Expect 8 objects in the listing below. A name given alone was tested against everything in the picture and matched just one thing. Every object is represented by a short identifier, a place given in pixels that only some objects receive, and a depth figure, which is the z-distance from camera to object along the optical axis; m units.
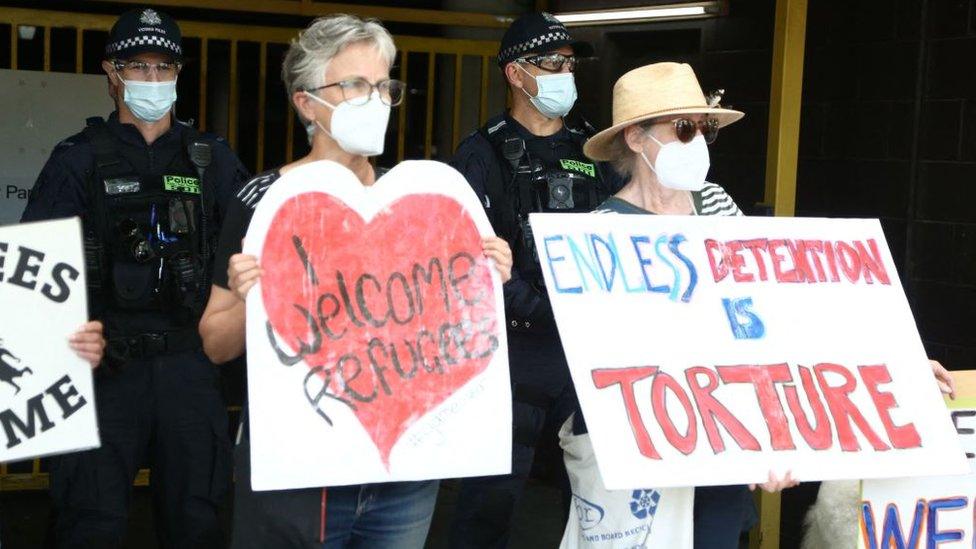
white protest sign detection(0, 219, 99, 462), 3.39
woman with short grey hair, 2.99
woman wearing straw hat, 3.50
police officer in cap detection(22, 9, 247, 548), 4.06
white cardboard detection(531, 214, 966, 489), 3.19
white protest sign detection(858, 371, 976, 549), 3.60
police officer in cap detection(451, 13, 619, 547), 4.29
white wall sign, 5.98
